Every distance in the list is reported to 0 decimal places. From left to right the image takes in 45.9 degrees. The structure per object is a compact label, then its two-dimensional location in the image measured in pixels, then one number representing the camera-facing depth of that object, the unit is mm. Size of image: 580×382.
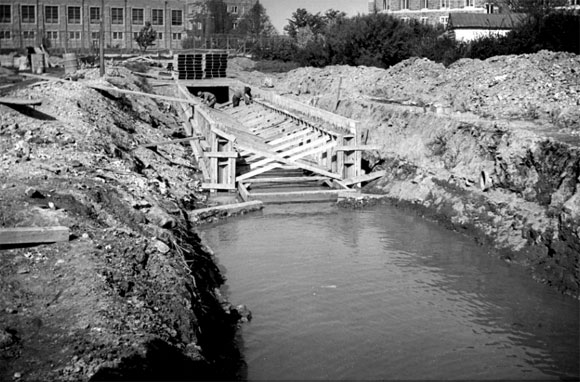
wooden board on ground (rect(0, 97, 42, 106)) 17656
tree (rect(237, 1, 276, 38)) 80250
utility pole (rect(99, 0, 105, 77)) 29891
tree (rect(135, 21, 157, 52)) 64312
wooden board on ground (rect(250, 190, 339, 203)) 19533
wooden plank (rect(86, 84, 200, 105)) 23753
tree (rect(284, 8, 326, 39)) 72688
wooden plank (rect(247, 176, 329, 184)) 21359
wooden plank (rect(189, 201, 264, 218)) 17516
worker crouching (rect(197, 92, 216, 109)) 36312
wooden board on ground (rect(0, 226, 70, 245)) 9531
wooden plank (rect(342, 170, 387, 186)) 21172
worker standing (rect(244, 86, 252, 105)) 34375
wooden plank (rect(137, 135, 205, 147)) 20683
